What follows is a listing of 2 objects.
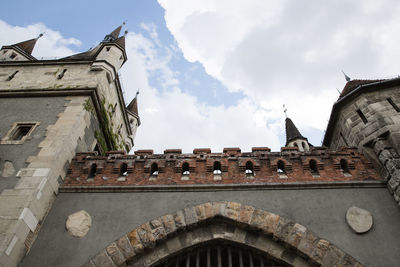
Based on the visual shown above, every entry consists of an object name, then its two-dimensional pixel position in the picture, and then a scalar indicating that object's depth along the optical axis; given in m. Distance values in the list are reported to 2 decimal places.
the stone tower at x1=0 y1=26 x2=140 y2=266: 6.10
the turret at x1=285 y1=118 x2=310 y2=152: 14.62
